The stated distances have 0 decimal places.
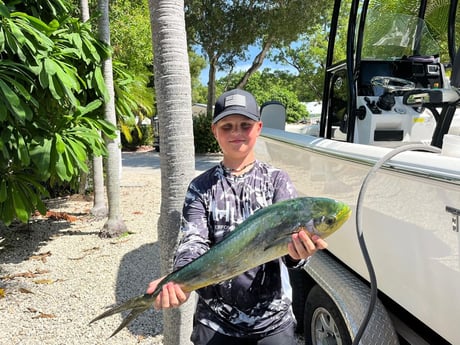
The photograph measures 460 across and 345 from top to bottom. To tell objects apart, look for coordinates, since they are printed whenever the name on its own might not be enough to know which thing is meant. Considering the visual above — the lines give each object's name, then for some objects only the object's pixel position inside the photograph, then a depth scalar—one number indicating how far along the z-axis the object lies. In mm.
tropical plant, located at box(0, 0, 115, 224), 3584
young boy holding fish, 1606
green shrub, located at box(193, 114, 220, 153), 18625
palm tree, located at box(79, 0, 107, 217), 6148
